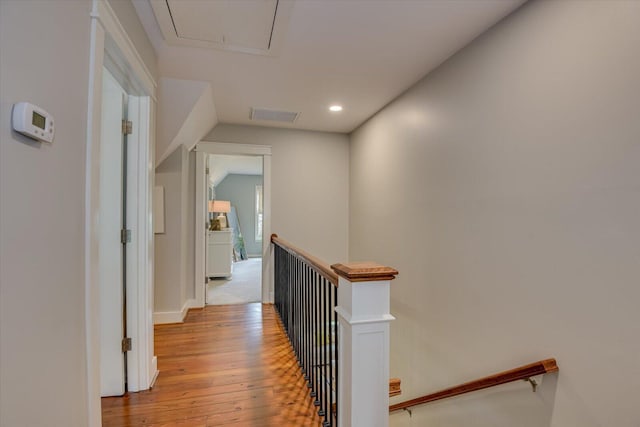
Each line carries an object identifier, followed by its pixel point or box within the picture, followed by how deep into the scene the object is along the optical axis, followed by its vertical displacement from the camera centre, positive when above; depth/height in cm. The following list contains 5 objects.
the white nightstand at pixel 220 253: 547 -64
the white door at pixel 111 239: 184 -13
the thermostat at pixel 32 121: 78 +27
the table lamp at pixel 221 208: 617 +23
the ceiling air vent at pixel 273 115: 339 +123
